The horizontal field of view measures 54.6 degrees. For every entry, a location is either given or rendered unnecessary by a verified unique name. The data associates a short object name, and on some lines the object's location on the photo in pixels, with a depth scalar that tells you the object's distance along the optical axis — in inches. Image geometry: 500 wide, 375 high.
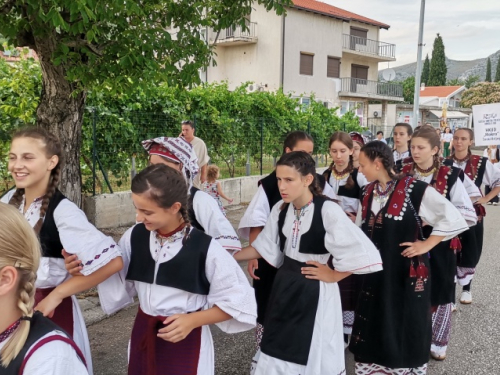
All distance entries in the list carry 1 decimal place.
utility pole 523.2
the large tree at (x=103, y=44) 143.6
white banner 300.2
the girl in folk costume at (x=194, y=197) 107.8
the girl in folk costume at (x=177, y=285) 83.4
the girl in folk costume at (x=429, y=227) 146.6
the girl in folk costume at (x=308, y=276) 104.9
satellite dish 956.0
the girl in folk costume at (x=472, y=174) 192.1
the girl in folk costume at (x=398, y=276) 123.6
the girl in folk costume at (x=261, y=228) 132.8
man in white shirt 298.9
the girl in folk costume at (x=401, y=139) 238.8
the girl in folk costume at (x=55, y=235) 84.7
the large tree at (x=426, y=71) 2837.1
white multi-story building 1021.2
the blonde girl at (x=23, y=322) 49.8
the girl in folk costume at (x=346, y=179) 153.9
